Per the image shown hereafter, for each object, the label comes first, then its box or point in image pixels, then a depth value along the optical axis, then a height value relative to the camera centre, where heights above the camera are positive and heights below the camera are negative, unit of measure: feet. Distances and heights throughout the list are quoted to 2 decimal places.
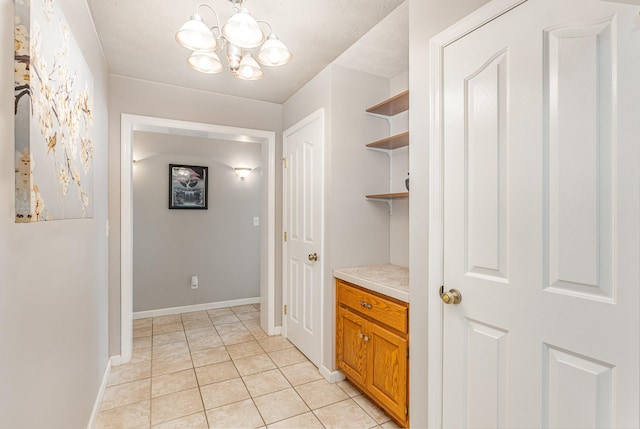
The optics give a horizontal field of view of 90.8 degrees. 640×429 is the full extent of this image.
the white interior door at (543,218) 3.02 -0.04
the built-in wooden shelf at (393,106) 6.98 +2.63
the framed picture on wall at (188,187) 12.96 +1.13
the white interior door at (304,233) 8.52 -0.56
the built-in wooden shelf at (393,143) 7.12 +1.76
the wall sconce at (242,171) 14.21 +1.93
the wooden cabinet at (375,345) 5.87 -2.77
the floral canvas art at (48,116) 2.89 +1.10
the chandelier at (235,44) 4.67 +2.73
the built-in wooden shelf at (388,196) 6.99 +0.43
